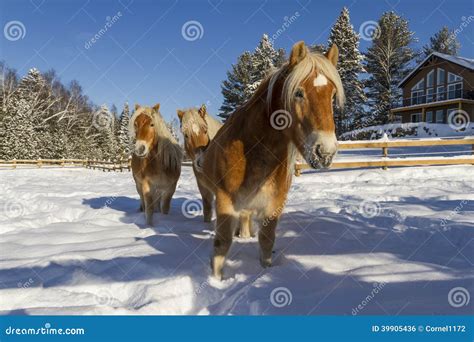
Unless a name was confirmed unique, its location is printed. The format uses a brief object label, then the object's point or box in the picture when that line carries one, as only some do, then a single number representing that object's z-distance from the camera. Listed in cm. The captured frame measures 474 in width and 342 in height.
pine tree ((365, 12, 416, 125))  2995
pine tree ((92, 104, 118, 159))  3662
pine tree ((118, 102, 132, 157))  3538
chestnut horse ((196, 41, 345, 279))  212
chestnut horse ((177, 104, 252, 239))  466
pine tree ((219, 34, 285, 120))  2722
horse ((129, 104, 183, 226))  520
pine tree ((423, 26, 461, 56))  4491
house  3038
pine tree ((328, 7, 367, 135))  2719
